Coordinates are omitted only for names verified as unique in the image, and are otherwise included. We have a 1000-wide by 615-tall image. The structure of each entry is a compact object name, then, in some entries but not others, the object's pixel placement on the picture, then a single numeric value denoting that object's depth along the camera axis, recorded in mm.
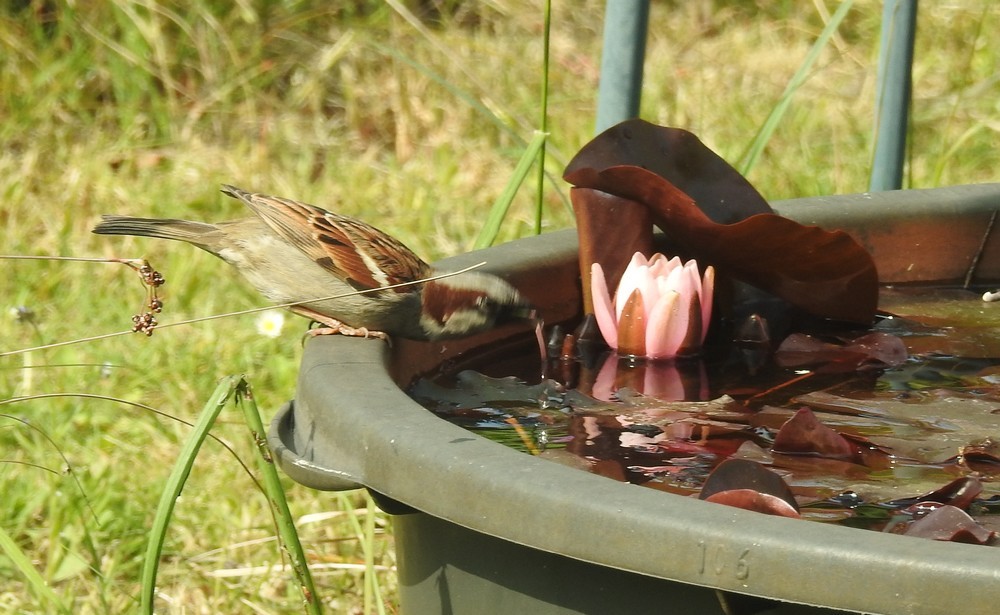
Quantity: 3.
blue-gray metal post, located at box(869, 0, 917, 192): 6051
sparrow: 4984
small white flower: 6656
